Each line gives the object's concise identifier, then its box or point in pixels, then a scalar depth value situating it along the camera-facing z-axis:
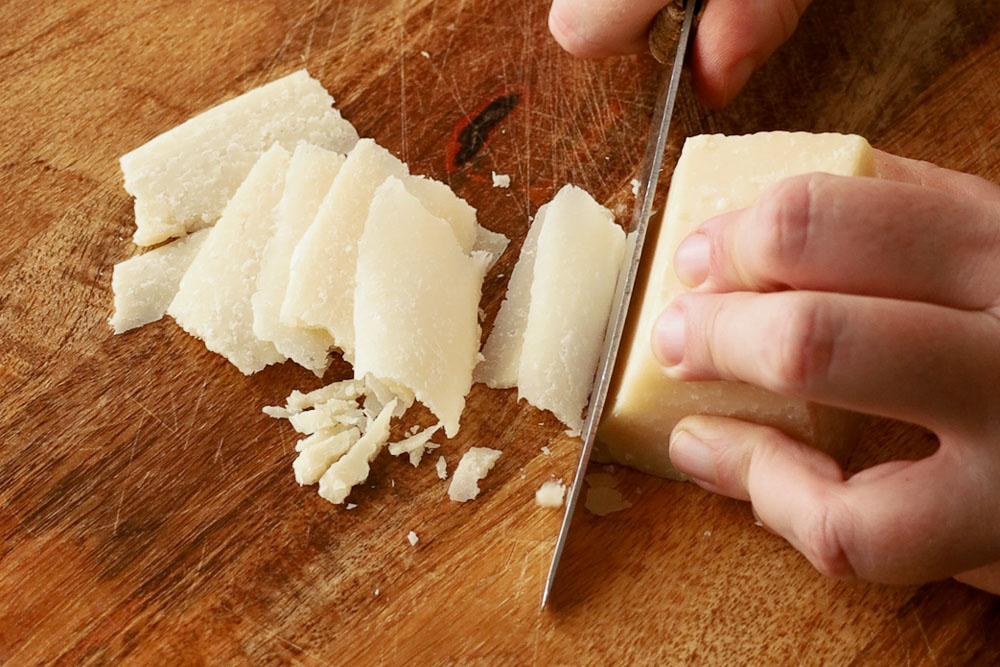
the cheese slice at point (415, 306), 0.42
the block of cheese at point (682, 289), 0.40
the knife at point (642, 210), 0.41
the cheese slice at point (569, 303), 0.42
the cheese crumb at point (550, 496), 0.42
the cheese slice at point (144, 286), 0.44
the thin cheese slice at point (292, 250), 0.43
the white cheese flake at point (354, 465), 0.42
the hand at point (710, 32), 0.44
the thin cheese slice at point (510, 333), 0.43
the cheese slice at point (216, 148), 0.45
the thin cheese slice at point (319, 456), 0.42
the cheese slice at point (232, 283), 0.43
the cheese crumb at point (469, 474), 0.42
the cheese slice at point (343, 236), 0.42
